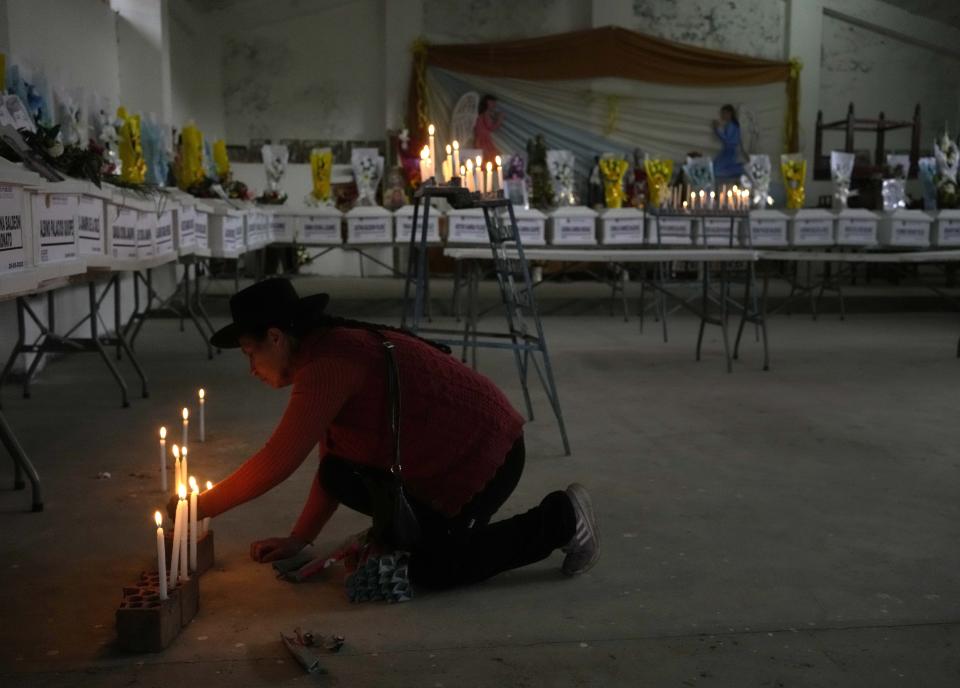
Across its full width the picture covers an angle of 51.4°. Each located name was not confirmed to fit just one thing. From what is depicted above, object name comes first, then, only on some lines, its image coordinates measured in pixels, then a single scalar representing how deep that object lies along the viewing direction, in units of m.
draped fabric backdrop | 14.17
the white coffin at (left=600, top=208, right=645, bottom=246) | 8.99
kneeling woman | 2.49
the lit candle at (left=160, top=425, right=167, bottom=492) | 3.07
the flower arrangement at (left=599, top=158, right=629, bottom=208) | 9.23
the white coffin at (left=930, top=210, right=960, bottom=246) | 9.44
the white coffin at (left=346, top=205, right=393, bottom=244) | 8.94
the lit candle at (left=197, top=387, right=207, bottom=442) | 4.11
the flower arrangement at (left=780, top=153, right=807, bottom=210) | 9.52
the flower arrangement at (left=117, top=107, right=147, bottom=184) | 6.19
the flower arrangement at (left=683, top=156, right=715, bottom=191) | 9.00
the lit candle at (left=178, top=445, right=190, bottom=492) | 2.47
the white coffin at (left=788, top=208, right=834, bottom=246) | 9.29
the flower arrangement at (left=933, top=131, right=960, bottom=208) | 9.71
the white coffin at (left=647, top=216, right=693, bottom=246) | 9.10
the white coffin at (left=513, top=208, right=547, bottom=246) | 8.82
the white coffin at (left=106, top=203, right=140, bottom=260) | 4.30
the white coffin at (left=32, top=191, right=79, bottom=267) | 3.33
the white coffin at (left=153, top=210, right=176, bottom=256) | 5.25
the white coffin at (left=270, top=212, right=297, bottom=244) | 9.02
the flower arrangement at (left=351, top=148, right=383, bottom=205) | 9.23
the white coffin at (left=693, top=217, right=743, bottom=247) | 9.24
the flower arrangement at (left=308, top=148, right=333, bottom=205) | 9.27
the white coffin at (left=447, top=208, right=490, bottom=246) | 8.75
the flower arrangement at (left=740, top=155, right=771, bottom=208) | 9.97
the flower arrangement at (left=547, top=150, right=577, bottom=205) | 9.25
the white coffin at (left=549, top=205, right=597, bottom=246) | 8.94
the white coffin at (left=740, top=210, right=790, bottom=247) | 9.22
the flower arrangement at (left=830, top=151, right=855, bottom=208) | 9.80
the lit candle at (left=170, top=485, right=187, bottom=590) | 2.33
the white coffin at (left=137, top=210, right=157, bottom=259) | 4.82
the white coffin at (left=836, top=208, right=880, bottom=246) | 9.38
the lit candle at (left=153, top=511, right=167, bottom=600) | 2.18
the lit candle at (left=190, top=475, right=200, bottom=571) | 2.45
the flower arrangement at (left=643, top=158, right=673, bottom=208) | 9.17
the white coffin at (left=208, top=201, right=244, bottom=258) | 6.75
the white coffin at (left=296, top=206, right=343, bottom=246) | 8.94
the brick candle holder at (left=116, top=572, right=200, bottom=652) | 2.23
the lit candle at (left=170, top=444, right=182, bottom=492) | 2.57
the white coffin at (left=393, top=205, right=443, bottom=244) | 8.98
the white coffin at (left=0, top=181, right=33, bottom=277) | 2.98
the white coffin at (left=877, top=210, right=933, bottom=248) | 9.38
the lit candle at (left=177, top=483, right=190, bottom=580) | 2.35
